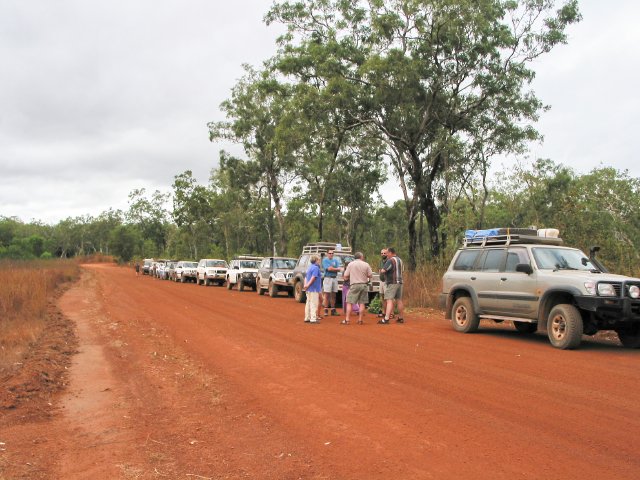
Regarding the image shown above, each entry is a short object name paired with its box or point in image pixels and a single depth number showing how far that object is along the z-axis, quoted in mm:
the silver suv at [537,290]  10242
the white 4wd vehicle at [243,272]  31266
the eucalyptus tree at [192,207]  60469
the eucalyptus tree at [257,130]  41656
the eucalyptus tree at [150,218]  89562
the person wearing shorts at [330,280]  16594
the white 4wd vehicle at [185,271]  42812
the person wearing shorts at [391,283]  14875
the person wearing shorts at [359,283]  15039
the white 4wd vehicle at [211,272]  37719
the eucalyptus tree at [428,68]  24797
